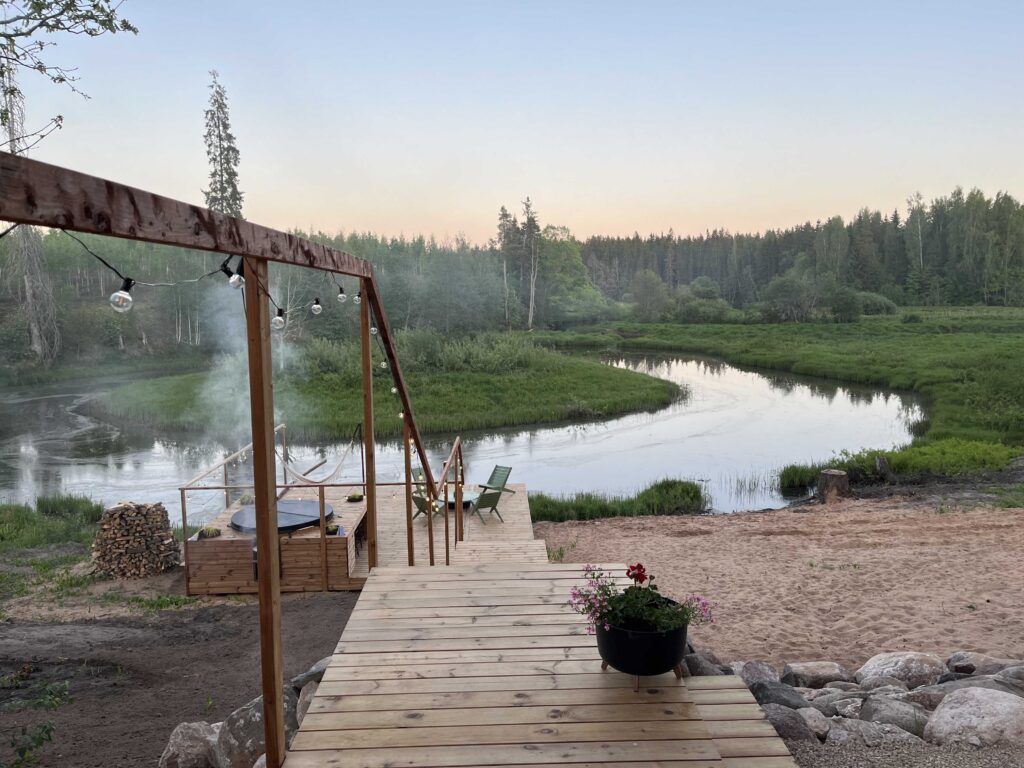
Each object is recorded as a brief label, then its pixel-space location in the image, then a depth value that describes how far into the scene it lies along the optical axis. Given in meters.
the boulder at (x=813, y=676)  4.94
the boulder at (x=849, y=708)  4.08
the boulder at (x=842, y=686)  4.74
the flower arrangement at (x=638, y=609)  3.04
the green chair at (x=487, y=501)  10.73
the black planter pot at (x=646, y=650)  3.00
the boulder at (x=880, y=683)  4.73
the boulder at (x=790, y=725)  3.48
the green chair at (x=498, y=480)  11.67
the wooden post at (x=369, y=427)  4.79
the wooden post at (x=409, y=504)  5.60
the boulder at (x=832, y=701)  4.16
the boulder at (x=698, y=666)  3.92
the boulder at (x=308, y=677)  4.23
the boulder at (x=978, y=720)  3.48
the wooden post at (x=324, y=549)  8.46
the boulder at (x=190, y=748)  3.94
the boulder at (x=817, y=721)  3.62
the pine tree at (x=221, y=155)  34.62
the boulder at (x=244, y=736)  3.71
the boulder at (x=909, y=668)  4.86
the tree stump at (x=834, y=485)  13.23
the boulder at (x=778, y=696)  3.95
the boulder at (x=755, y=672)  4.79
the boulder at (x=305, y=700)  3.84
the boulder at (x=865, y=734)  3.51
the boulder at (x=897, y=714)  3.80
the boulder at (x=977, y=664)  4.87
